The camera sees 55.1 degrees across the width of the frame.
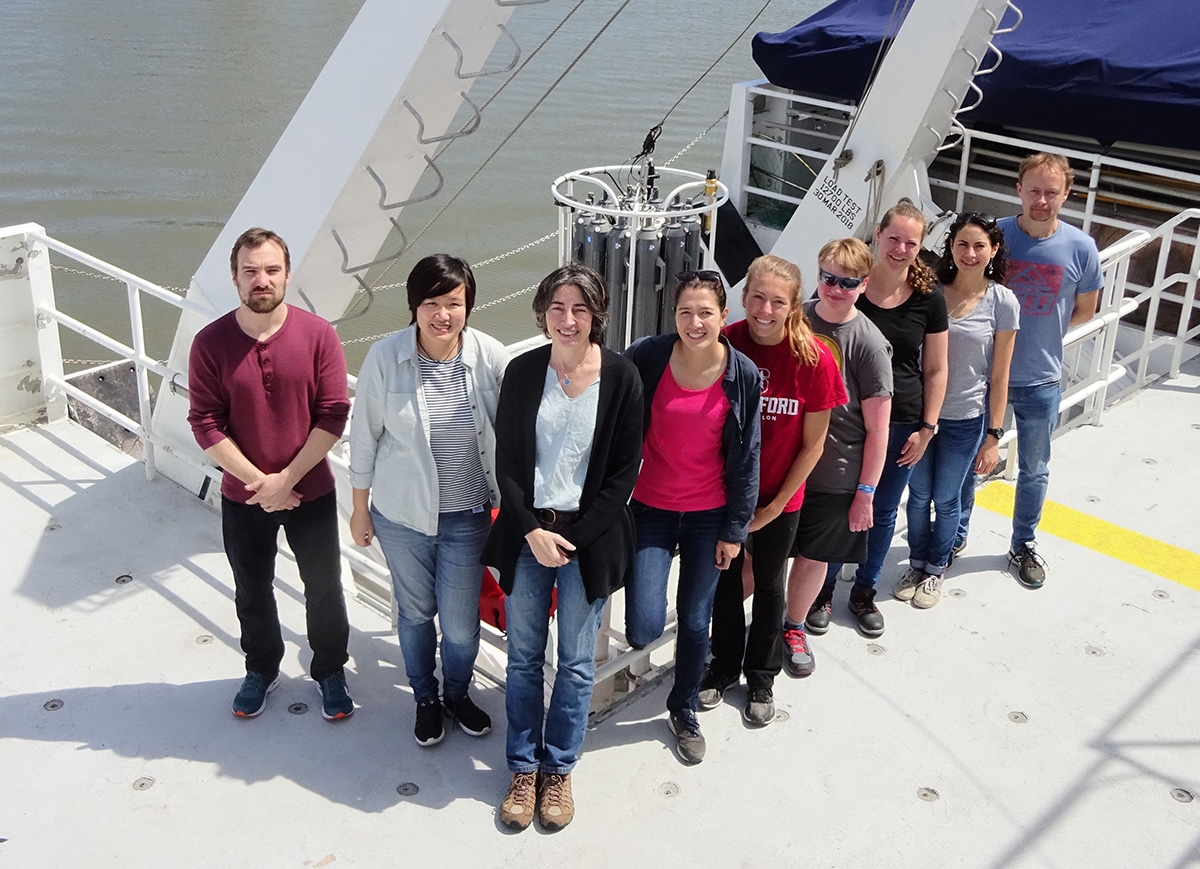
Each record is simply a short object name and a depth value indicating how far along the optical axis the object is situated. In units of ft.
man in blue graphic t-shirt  12.62
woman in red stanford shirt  9.84
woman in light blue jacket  9.29
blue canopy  22.49
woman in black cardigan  8.95
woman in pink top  9.35
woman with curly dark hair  11.93
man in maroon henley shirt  9.74
